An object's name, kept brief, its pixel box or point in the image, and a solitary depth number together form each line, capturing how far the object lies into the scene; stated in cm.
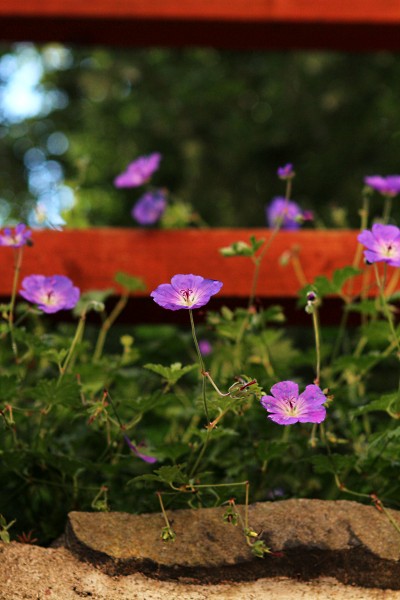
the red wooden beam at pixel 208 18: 161
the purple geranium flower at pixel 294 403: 120
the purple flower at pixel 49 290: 135
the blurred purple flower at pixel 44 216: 149
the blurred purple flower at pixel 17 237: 136
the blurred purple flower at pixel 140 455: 131
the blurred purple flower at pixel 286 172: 140
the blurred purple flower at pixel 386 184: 149
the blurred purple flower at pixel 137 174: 157
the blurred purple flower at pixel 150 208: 165
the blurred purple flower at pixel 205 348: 164
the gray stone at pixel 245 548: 124
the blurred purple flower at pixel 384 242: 127
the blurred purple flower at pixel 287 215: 144
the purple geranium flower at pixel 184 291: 119
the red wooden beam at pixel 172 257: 151
